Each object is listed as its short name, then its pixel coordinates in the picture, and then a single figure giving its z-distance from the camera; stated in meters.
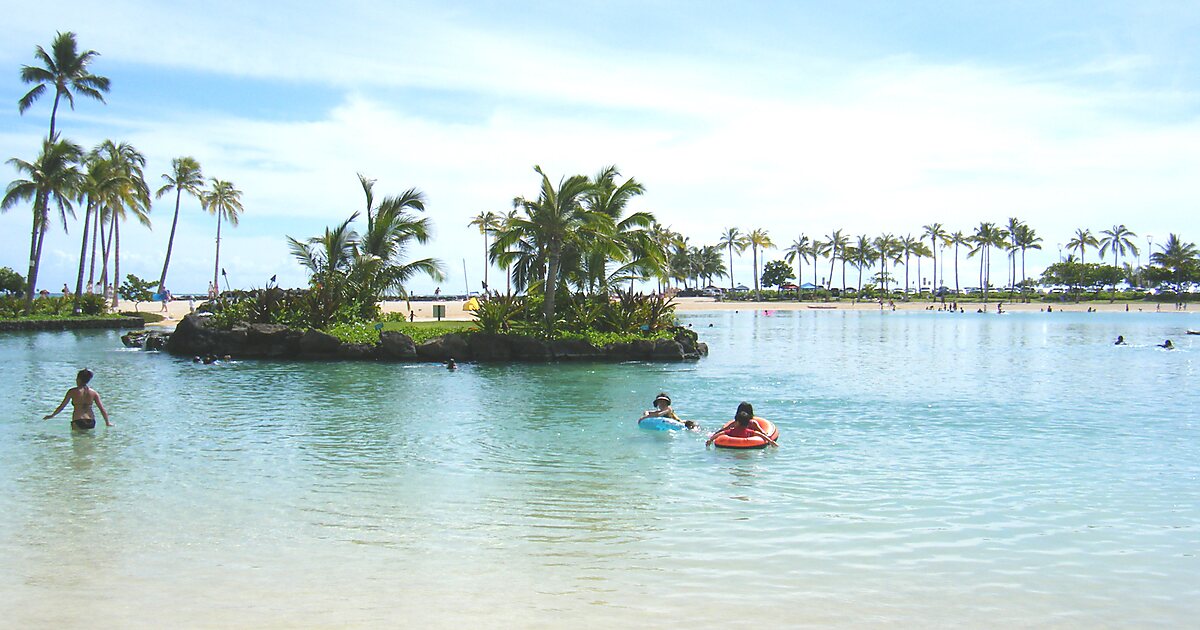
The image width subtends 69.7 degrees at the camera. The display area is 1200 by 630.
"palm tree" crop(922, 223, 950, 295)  140.12
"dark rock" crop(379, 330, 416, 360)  31.86
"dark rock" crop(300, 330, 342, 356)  32.41
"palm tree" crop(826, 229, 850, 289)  142.25
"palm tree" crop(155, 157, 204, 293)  70.62
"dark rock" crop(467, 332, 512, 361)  32.25
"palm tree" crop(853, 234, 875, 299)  141.62
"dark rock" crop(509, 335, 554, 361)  32.19
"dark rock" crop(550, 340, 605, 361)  32.34
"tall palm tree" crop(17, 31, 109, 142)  52.41
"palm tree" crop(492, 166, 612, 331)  32.12
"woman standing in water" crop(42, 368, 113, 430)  15.73
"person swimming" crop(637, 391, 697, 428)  16.48
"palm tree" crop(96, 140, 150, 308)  60.34
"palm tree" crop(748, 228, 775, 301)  133.62
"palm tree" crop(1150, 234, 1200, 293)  116.50
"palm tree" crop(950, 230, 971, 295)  136.86
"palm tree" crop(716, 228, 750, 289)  139.12
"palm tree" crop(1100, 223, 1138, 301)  139.00
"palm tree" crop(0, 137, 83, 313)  48.53
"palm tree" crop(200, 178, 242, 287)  79.81
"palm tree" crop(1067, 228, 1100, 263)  139.00
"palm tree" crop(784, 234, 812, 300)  146.38
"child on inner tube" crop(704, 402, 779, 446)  14.45
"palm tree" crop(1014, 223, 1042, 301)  130.86
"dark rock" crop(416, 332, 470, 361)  32.09
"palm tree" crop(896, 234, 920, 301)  144.74
